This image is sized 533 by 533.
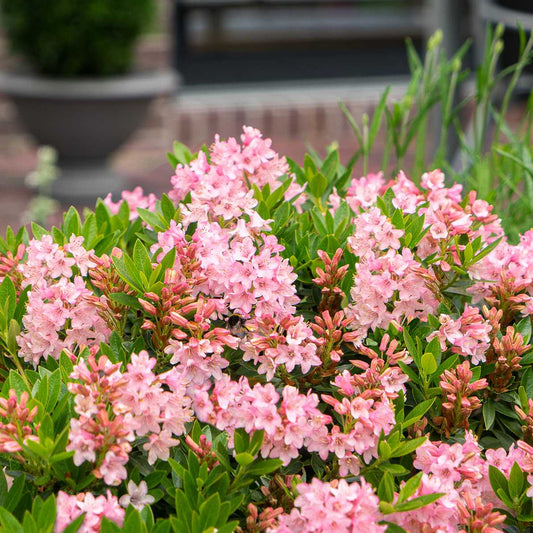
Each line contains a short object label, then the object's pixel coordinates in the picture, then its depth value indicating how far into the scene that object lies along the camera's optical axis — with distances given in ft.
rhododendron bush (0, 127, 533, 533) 3.69
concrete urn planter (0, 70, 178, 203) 19.89
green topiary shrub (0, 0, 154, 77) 19.27
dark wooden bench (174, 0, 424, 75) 27.17
